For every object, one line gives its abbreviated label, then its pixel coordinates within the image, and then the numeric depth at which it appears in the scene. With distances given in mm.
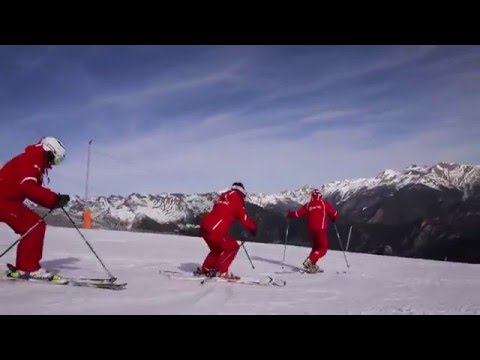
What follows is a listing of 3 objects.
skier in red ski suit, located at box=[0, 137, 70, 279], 5250
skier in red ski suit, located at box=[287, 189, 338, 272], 8703
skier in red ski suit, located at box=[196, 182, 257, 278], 6574
